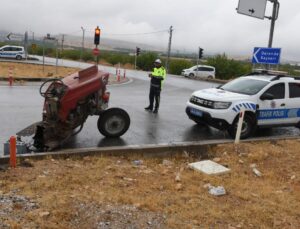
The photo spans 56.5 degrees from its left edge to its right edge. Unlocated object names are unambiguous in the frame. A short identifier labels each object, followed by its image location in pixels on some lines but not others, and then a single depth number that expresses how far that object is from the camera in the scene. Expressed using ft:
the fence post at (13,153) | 14.65
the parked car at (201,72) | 95.25
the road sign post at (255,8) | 29.92
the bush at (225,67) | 124.86
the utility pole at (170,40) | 116.18
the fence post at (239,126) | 20.43
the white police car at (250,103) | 21.96
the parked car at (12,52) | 109.24
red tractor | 17.66
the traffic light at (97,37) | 46.07
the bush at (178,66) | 126.77
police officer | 29.45
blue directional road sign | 31.36
